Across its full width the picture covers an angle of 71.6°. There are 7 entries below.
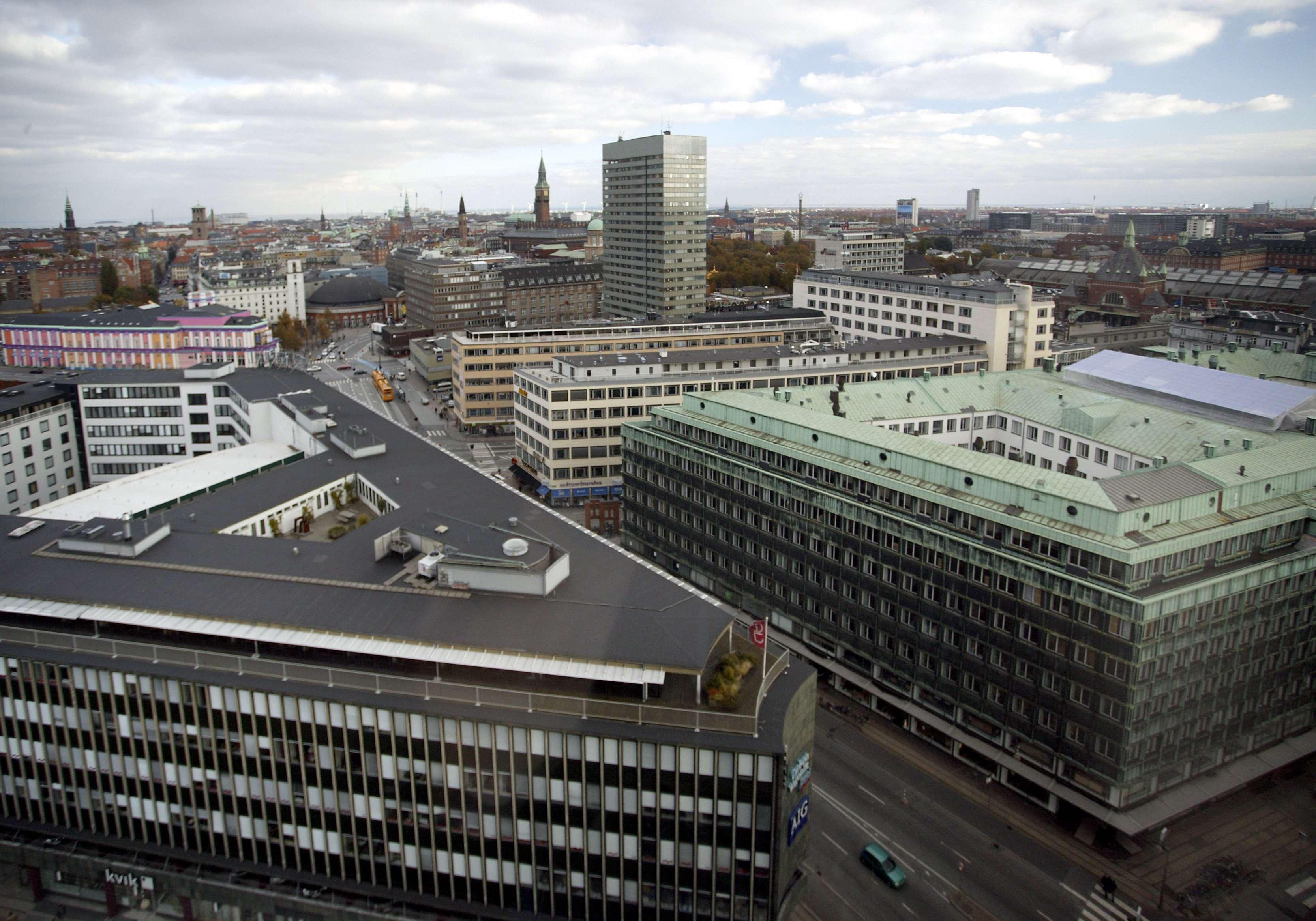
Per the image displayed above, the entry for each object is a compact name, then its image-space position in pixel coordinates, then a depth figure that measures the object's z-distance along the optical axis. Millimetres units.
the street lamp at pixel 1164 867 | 44844
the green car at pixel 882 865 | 46125
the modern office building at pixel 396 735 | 38875
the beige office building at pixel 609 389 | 99250
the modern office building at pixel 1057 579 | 46438
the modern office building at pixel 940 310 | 117812
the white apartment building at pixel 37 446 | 89062
